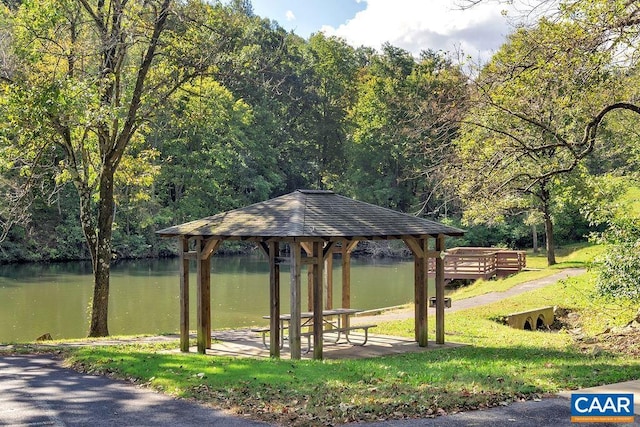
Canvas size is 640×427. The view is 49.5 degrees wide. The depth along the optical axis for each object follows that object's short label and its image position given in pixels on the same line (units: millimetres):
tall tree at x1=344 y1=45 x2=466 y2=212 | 51281
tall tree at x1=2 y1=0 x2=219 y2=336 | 15188
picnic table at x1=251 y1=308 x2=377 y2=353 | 13248
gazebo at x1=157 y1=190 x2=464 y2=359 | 12227
